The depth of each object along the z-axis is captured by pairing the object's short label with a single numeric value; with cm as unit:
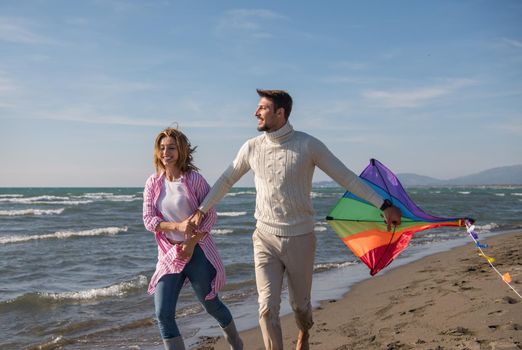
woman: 408
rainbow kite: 441
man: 393
